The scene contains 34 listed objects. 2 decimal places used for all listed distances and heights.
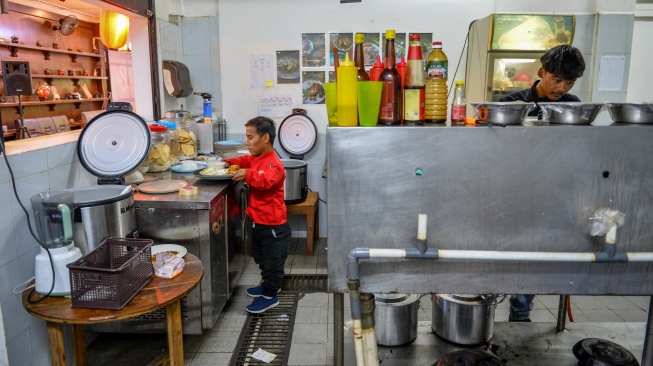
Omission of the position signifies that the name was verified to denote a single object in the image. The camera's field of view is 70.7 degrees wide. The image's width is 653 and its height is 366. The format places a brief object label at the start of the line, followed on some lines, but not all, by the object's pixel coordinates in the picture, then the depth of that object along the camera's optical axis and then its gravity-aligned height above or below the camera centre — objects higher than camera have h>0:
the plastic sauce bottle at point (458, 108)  1.70 -0.01
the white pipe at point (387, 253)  1.54 -0.49
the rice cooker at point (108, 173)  2.24 -0.40
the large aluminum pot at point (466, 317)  2.21 -1.02
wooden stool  4.54 -1.04
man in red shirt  3.32 -0.76
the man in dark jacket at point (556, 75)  2.51 +0.17
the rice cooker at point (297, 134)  4.86 -0.30
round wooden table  1.86 -0.84
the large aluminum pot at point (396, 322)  2.21 -1.03
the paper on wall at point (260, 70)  4.86 +0.38
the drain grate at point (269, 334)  2.91 -1.56
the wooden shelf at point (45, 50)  6.26 +0.82
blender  2.04 -0.63
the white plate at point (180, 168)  3.65 -0.50
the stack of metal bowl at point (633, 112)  1.64 -0.02
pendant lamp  3.70 +0.62
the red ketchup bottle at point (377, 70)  1.75 +0.14
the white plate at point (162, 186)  3.00 -0.54
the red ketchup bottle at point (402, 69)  1.74 +0.14
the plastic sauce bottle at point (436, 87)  1.67 +0.07
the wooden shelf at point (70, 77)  6.79 +0.45
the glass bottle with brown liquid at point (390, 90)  1.69 +0.06
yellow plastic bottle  1.63 +0.05
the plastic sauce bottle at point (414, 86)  1.67 +0.07
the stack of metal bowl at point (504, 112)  1.63 -0.02
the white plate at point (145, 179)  3.26 -0.53
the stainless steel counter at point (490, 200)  1.61 -0.33
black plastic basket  1.88 -0.73
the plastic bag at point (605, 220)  1.60 -0.39
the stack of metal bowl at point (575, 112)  1.65 -0.02
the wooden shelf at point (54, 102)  6.15 +0.05
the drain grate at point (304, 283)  3.92 -1.53
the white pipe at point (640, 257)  1.53 -0.50
